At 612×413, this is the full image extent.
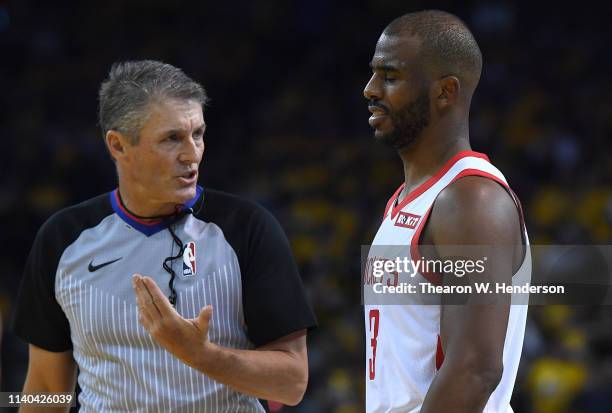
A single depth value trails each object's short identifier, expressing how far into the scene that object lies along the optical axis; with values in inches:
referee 248.2
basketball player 203.6
